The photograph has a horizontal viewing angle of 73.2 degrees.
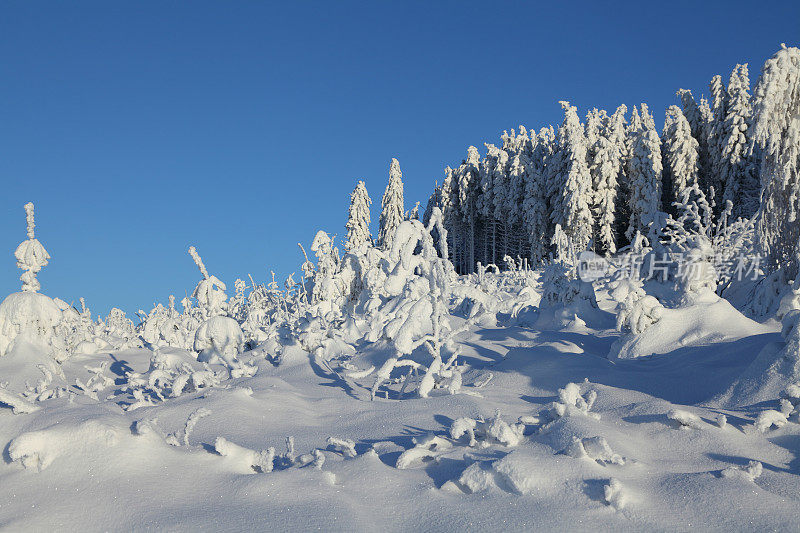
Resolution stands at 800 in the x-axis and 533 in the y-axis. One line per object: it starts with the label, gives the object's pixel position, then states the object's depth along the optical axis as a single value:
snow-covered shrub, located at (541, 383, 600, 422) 3.77
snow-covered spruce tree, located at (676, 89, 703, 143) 33.94
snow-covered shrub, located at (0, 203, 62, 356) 9.37
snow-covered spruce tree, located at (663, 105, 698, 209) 30.37
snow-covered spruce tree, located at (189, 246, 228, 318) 10.93
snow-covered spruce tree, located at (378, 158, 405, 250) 41.41
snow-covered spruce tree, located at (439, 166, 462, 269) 41.56
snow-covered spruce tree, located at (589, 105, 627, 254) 30.92
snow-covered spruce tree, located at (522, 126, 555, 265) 33.75
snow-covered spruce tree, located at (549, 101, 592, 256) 29.77
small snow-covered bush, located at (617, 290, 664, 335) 6.90
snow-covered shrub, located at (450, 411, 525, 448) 3.39
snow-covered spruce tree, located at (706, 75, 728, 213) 30.50
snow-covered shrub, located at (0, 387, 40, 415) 3.74
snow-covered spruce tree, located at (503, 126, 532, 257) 35.38
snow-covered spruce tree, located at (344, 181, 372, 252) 39.66
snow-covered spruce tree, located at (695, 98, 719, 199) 31.78
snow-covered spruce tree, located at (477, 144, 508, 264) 36.91
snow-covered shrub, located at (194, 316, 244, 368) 9.59
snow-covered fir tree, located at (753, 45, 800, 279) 9.27
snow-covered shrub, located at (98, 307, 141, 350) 12.95
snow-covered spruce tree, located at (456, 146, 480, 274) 40.53
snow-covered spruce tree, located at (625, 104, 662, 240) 29.59
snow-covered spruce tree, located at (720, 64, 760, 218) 28.39
